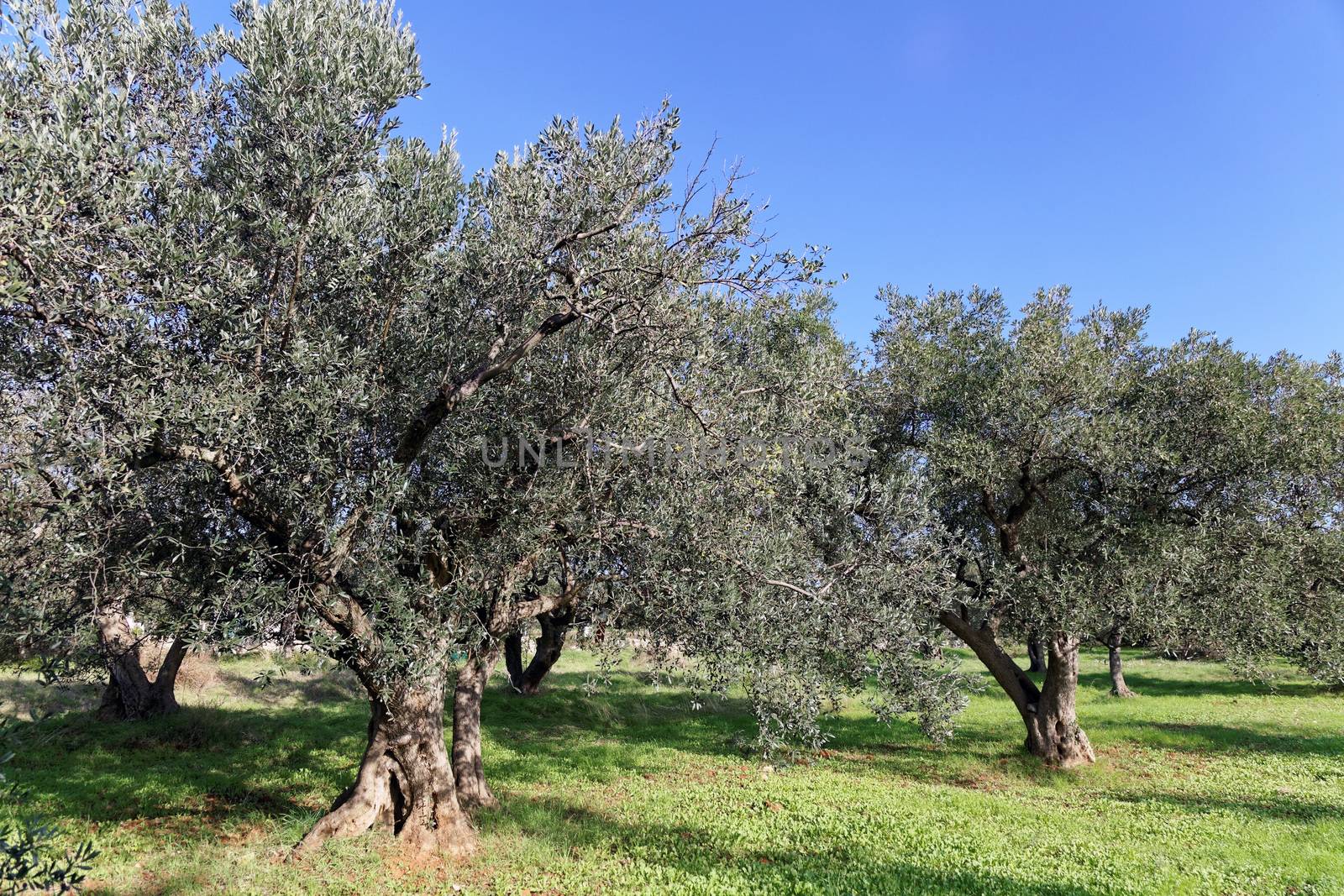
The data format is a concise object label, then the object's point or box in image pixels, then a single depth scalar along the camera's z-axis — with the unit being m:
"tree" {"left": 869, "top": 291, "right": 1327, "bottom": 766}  17.05
